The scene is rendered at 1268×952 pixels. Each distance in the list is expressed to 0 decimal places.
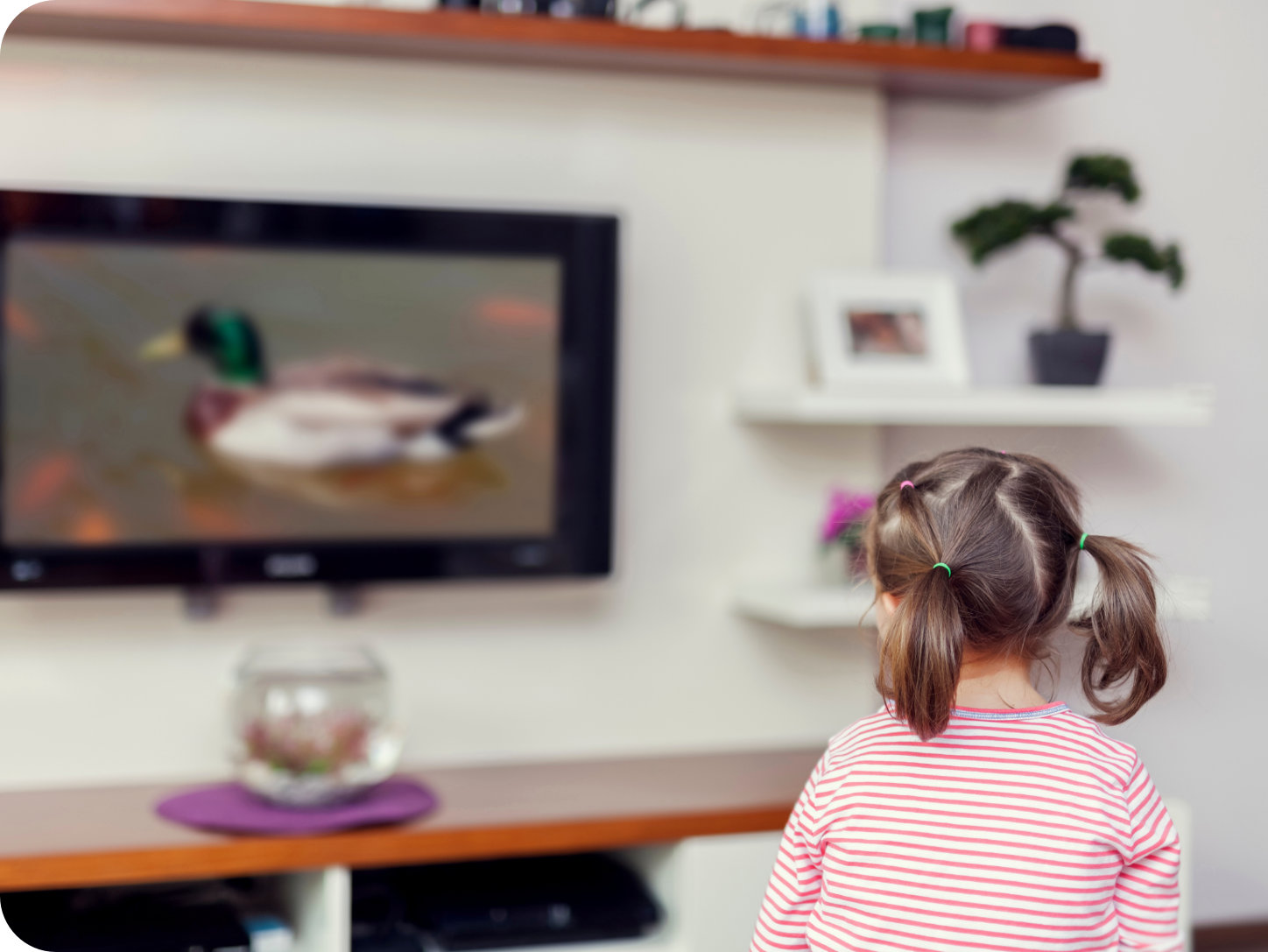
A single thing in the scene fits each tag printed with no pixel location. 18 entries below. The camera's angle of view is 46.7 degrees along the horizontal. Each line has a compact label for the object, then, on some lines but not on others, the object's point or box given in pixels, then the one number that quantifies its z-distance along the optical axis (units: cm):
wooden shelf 216
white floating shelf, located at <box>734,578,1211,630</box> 235
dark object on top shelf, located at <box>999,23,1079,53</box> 247
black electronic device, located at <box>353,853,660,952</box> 212
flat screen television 220
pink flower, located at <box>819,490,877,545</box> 251
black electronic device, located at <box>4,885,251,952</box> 200
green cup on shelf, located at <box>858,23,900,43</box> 245
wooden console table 194
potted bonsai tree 254
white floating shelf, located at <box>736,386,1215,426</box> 235
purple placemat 203
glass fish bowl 211
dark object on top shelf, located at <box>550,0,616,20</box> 231
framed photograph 249
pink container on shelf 247
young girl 131
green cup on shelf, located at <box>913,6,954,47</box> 246
